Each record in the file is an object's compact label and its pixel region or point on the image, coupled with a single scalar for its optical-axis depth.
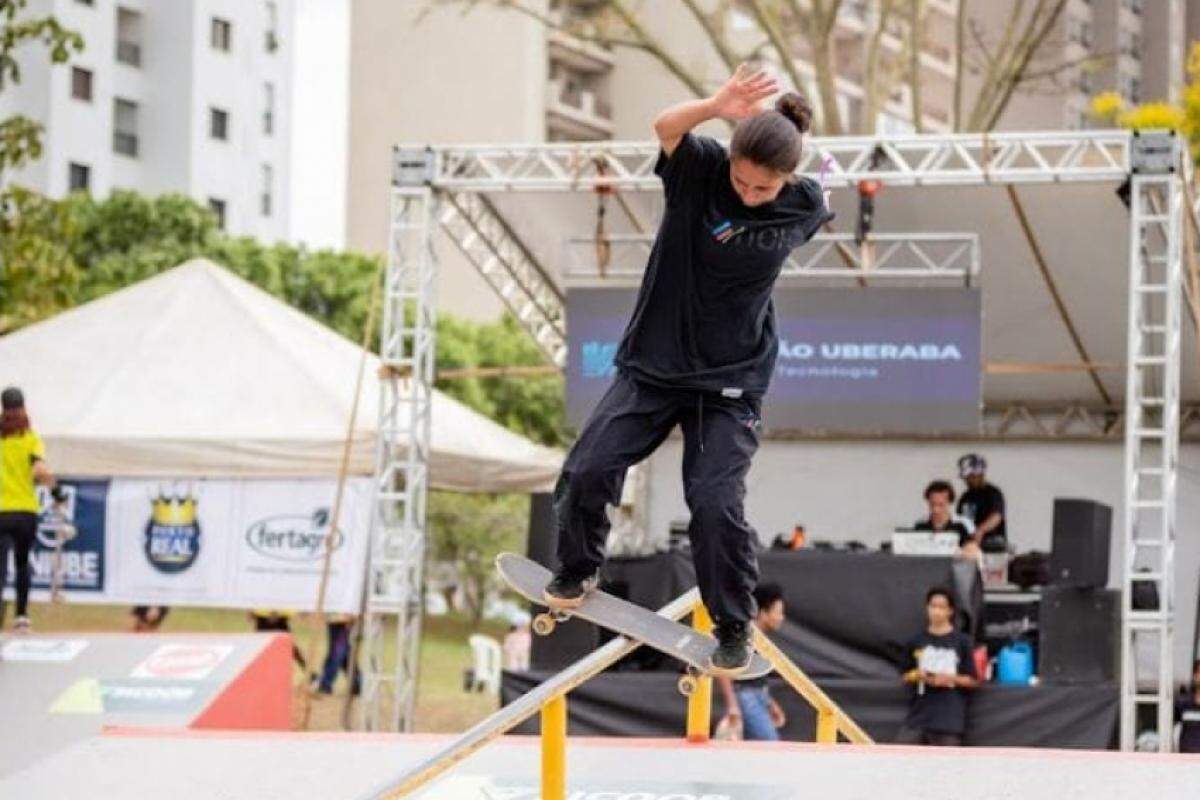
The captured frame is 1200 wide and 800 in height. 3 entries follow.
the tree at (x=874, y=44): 26.36
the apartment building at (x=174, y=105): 57.06
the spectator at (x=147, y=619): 18.83
